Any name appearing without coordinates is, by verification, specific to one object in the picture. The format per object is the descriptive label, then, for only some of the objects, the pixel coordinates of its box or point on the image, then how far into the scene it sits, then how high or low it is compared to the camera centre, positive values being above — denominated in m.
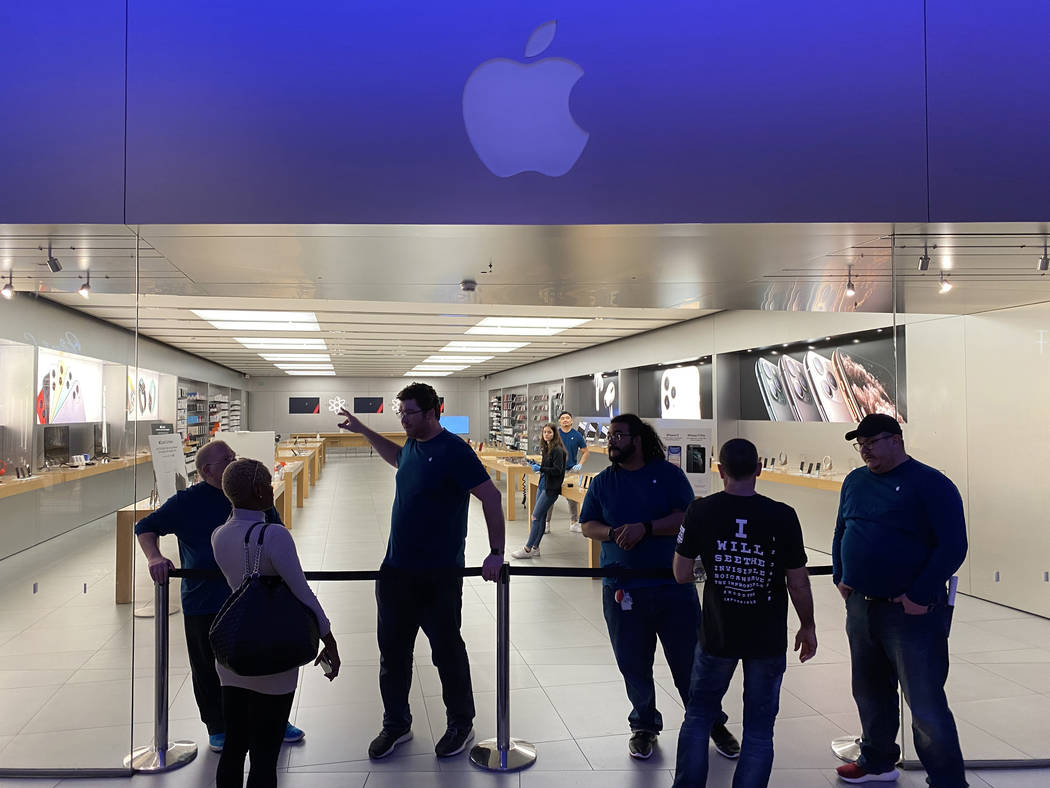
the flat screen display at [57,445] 5.16 -0.22
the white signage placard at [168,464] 4.88 -0.36
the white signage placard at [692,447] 4.86 -0.27
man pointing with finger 2.96 -0.66
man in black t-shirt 2.28 -0.58
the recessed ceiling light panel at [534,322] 9.44 +1.24
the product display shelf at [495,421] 24.22 -0.38
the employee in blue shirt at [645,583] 2.98 -0.75
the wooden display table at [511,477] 10.22 -1.02
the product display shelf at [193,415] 15.66 -0.03
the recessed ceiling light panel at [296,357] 15.66 +1.29
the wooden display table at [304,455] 13.39 -0.87
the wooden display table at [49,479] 5.10 -0.50
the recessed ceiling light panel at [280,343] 11.94 +1.27
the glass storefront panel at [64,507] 3.28 -0.74
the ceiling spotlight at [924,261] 3.43 +0.76
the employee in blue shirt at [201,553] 2.90 -0.59
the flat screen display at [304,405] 26.33 +0.29
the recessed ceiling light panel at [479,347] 12.80 +1.24
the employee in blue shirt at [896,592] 2.57 -0.72
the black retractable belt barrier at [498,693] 2.92 -1.24
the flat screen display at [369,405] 26.83 +0.27
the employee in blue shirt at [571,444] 8.37 -0.42
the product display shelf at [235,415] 21.05 -0.05
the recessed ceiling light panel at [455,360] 16.16 +1.22
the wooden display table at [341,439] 25.32 -0.99
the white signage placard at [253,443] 6.01 -0.27
